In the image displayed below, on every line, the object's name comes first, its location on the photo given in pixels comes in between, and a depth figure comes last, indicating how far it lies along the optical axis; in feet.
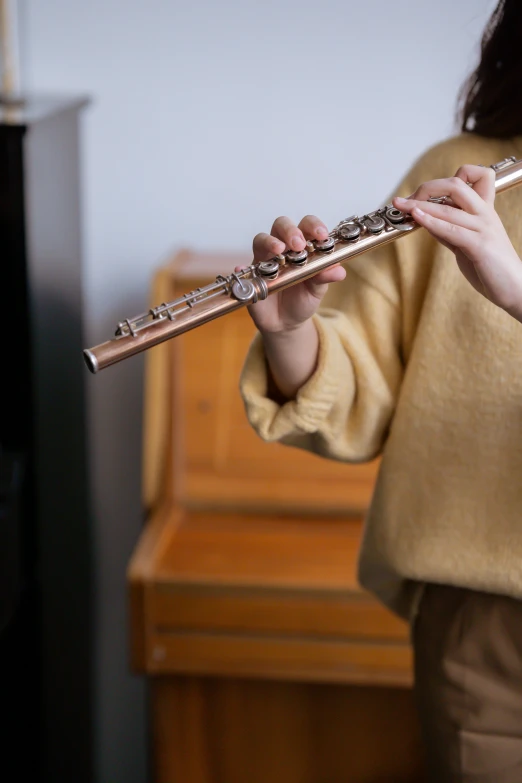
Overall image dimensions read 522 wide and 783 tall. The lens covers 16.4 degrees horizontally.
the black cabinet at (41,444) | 5.95
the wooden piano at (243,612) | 6.61
